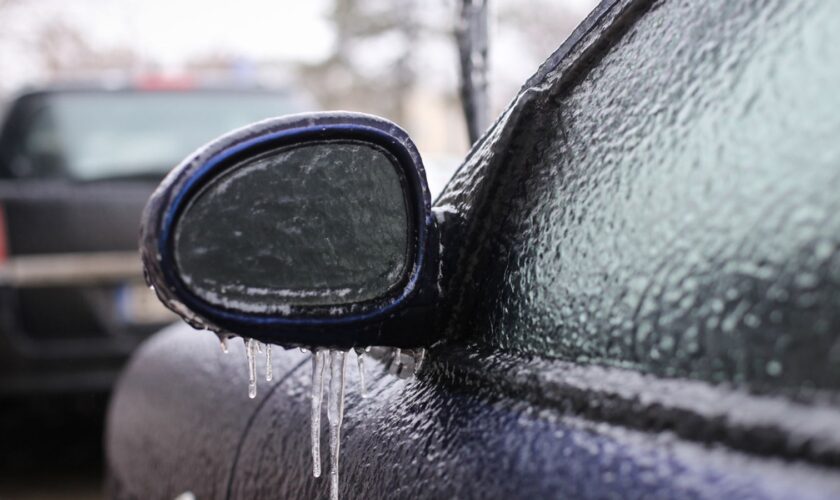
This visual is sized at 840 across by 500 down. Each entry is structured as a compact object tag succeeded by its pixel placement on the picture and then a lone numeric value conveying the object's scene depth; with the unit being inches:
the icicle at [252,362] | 46.1
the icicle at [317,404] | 46.9
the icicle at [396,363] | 51.0
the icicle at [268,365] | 47.5
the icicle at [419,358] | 48.3
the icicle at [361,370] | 48.4
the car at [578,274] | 31.3
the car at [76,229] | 170.1
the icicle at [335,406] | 47.1
